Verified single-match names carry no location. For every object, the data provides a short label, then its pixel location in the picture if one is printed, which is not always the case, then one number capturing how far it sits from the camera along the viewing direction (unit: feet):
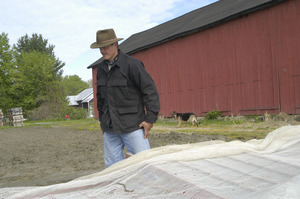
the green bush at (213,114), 45.01
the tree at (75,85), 320.70
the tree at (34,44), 175.73
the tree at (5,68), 114.93
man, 10.47
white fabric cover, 5.24
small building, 186.68
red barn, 37.01
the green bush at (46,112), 119.14
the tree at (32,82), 125.59
